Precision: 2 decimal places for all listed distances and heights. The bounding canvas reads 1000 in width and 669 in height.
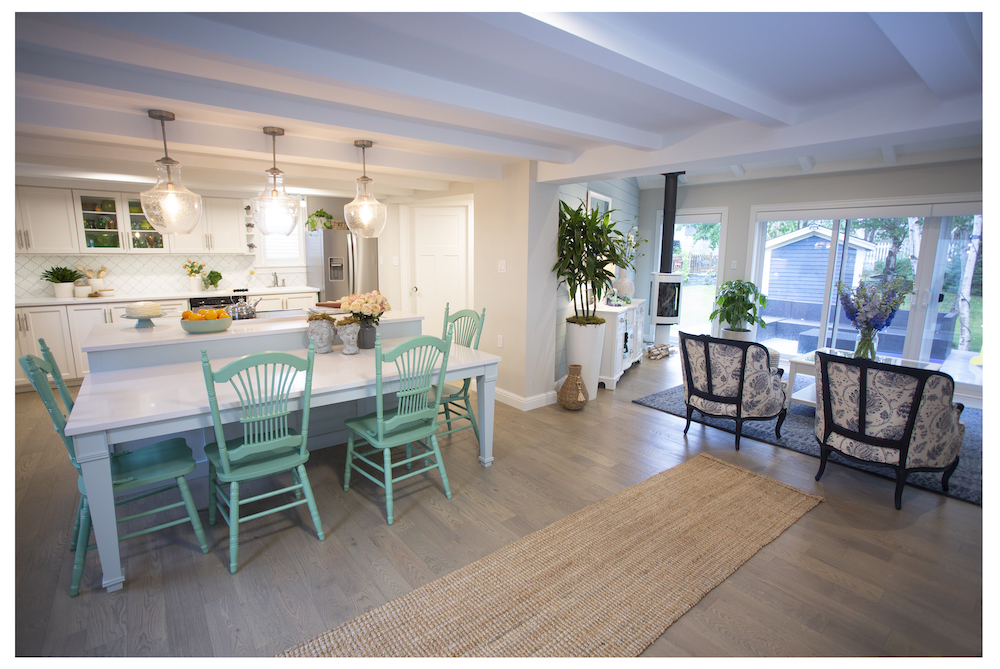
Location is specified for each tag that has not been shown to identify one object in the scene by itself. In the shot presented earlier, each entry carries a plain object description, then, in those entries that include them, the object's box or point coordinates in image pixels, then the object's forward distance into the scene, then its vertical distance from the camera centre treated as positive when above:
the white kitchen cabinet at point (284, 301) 6.42 -0.61
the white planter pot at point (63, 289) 5.14 -0.38
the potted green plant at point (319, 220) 5.66 +0.47
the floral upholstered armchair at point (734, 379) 3.53 -0.88
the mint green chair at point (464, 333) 3.65 -0.60
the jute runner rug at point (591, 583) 1.82 -1.45
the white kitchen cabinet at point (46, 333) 4.88 -0.83
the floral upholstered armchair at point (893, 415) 2.69 -0.89
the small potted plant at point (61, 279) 5.15 -0.28
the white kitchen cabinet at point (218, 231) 5.96 +0.32
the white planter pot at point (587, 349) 4.67 -0.87
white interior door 5.46 -0.04
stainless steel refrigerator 6.59 -0.07
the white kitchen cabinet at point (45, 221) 5.00 +0.34
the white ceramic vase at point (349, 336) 3.25 -0.54
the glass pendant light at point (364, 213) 3.50 +0.33
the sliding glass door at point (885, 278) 4.66 -0.15
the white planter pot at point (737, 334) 5.28 -0.80
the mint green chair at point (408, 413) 2.62 -0.90
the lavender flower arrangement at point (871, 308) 3.70 -0.34
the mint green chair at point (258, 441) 2.15 -0.91
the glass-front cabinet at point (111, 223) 5.34 +0.36
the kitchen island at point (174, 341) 2.83 -0.55
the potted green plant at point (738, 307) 5.17 -0.48
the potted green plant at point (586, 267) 4.53 -0.06
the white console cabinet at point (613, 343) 5.11 -0.89
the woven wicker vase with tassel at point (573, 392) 4.45 -1.23
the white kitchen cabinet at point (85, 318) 5.12 -0.70
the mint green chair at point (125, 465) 2.04 -1.00
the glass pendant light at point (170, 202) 2.76 +0.31
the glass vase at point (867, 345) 3.82 -0.64
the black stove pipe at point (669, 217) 5.83 +0.55
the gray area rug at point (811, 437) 3.07 -1.40
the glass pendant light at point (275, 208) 3.13 +0.32
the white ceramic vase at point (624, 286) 5.32 -0.27
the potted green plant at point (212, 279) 6.10 -0.30
